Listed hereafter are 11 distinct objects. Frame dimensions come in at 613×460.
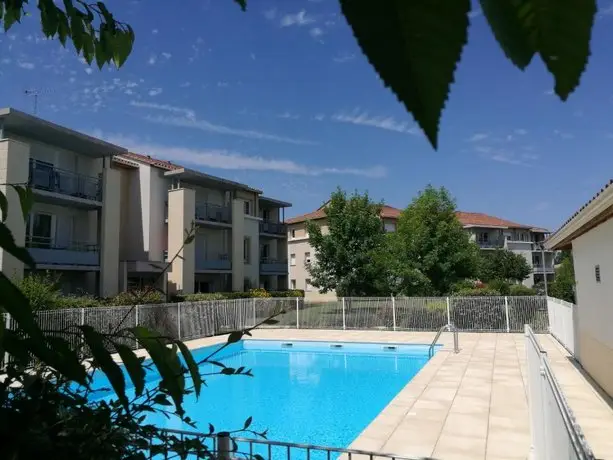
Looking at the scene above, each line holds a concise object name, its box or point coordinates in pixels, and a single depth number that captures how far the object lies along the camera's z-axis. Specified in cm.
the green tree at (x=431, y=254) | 2531
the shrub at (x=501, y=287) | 2597
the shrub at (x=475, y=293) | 2303
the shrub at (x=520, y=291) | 2537
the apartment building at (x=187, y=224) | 2591
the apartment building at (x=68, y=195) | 1842
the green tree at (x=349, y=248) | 2700
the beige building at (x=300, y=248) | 4730
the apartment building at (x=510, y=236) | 5722
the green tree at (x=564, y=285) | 2486
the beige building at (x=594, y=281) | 830
